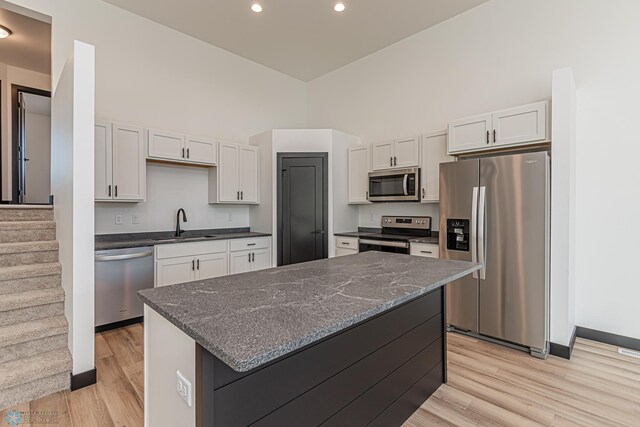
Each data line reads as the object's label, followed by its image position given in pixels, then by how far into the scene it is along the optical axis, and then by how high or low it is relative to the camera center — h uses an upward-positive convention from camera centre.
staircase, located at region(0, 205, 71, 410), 2.10 -0.82
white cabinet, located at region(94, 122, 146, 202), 3.37 +0.51
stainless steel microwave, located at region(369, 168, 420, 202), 3.94 +0.32
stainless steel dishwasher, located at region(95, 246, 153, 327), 3.18 -0.76
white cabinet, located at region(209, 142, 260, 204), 4.38 +0.48
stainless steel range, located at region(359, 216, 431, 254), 3.80 -0.33
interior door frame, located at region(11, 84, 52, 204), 5.02 +1.26
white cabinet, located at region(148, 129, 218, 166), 3.77 +0.77
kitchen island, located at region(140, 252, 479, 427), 1.00 -0.57
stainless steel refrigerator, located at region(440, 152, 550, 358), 2.71 -0.31
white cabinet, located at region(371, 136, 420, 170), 4.03 +0.76
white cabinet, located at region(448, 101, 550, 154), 2.88 +0.81
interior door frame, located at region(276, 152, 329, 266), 4.52 +0.37
